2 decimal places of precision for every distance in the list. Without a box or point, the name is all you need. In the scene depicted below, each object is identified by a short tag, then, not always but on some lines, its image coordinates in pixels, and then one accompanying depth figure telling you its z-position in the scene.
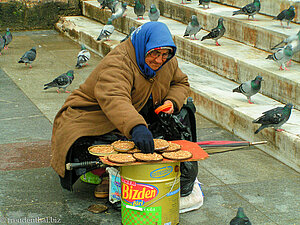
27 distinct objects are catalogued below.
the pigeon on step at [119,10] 11.39
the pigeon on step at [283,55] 6.89
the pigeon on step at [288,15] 8.28
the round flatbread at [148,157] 3.50
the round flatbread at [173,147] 3.75
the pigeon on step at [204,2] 10.31
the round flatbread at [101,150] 3.77
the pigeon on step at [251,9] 8.84
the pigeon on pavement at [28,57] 9.55
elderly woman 3.88
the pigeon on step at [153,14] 10.77
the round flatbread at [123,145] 3.73
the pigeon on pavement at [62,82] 8.07
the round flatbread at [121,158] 3.48
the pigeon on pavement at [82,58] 9.66
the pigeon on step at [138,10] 11.05
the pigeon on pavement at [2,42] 10.53
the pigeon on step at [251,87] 6.46
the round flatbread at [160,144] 3.75
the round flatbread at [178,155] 3.57
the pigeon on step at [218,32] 8.59
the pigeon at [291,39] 7.06
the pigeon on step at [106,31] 10.60
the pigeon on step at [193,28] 8.98
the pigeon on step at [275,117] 5.41
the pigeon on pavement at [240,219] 3.48
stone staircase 5.94
